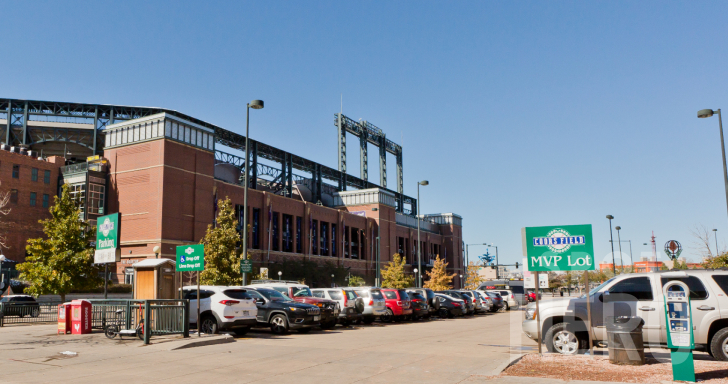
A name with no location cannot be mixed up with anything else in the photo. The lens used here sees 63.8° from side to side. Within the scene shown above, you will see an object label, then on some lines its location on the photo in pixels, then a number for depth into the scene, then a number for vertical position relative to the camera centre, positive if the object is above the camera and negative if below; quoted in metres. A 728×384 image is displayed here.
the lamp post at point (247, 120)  25.50 +7.39
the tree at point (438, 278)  75.25 -0.12
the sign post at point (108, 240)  20.69 +1.51
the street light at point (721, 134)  27.55 +6.57
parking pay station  9.34 -0.95
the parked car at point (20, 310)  24.48 -1.09
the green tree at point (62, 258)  36.19 +1.58
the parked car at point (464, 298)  35.14 -1.31
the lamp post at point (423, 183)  45.39 +7.33
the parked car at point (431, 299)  31.92 -1.20
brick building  57.81 +10.73
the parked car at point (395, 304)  27.50 -1.25
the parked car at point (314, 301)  21.00 -0.78
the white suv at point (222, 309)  18.09 -0.87
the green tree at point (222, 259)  36.81 +1.38
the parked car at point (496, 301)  41.56 -1.76
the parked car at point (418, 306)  29.05 -1.41
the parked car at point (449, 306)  33.28 -1.64
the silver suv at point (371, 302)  25.83 -1.05
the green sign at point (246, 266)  25.33 +0.62
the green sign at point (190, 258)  17.50 +0.71
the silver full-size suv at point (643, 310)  11.89 -0.77
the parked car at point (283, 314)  19.31 -1.13
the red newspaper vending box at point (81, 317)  17.66 -1.02
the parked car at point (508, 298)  45.81 -1.73
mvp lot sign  13.21 +0.63
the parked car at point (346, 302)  23.77 -0.95
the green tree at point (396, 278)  71.44 -0.04
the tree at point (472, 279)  88.14 -0.37
